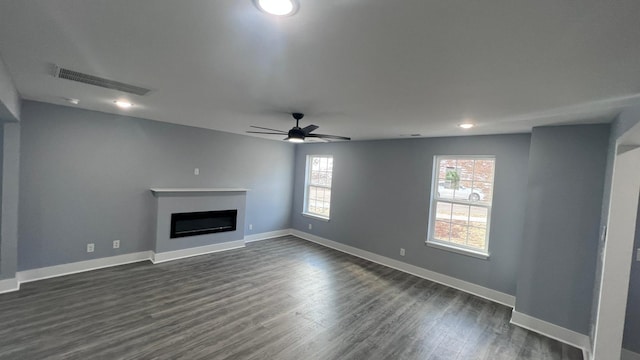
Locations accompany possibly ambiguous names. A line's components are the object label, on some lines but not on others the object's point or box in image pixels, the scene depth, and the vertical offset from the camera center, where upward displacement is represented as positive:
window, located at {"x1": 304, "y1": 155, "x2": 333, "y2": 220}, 6.44 -0.34
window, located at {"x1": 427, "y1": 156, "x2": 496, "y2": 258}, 4.16 -0.35
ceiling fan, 3.19 +0.45
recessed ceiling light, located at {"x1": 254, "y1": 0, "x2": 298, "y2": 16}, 1.11 +0.69
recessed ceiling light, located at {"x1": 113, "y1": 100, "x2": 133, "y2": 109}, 3.34 +0.71
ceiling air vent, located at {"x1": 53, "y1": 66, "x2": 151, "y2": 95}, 2.24 +0.69
